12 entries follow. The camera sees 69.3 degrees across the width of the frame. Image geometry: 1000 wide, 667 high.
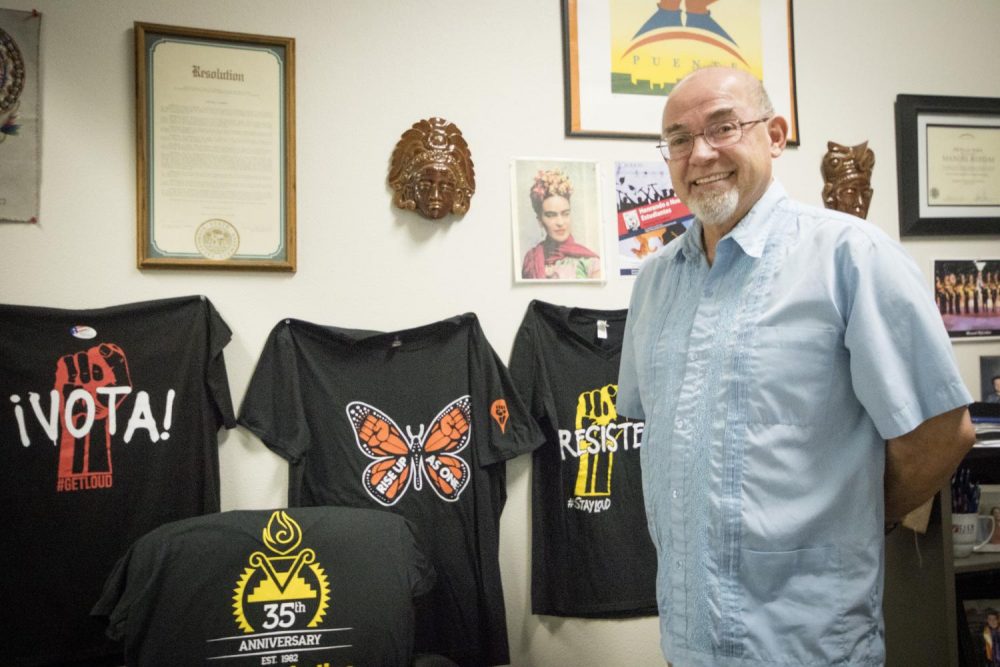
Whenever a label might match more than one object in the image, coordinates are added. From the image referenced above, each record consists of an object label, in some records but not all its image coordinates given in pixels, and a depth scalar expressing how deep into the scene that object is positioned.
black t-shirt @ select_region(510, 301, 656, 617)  2.14
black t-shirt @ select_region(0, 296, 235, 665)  1.77
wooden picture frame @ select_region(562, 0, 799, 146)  2.29
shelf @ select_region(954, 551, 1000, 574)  1.91
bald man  1.05
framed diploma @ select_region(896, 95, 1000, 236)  2.53
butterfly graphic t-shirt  1.98
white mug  1.98
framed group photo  2.55
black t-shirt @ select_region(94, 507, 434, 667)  1.49
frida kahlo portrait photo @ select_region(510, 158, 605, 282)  2.23
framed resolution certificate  1.95
